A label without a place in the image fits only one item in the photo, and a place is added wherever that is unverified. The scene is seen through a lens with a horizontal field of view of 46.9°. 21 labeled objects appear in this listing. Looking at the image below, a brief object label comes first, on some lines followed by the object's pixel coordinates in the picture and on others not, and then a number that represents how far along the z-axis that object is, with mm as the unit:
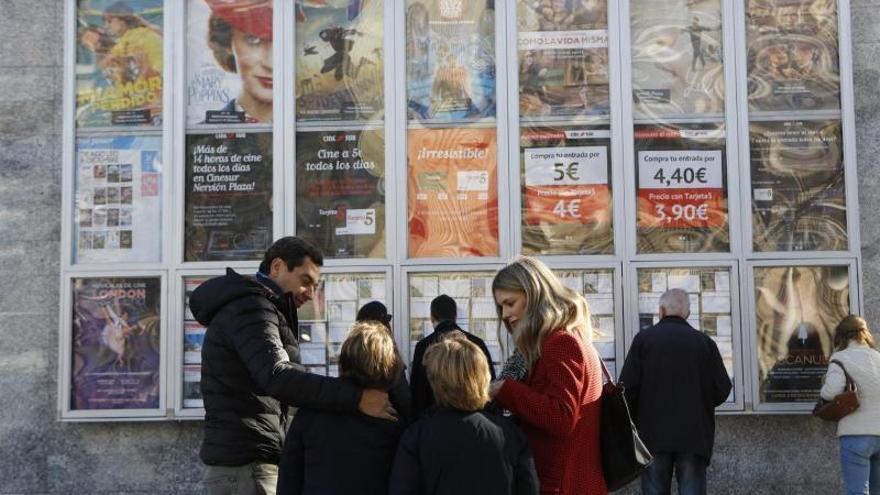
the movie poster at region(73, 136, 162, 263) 7551
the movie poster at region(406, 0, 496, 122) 7574
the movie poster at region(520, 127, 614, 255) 7438
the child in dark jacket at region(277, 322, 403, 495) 3752
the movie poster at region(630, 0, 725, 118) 7512
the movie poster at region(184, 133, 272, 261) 7516
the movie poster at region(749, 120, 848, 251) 7375
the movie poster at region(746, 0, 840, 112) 7496
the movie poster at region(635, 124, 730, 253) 7406
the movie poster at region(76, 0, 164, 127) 7645
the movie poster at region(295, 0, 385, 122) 7609
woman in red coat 3635
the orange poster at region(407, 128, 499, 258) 7453
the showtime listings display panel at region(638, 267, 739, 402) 7289
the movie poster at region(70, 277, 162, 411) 7398
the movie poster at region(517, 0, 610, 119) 7527
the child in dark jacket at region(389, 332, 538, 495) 3557
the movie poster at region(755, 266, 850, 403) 7227
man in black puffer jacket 3943
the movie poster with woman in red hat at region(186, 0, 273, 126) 7629
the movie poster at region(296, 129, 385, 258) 7488
